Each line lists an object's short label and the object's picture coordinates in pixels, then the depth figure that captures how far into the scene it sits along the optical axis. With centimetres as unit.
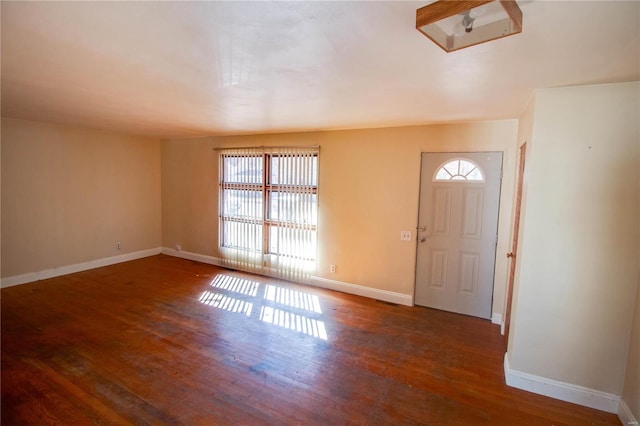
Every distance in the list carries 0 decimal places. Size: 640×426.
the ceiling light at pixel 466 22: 123
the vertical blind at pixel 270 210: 492
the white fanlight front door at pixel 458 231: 379
